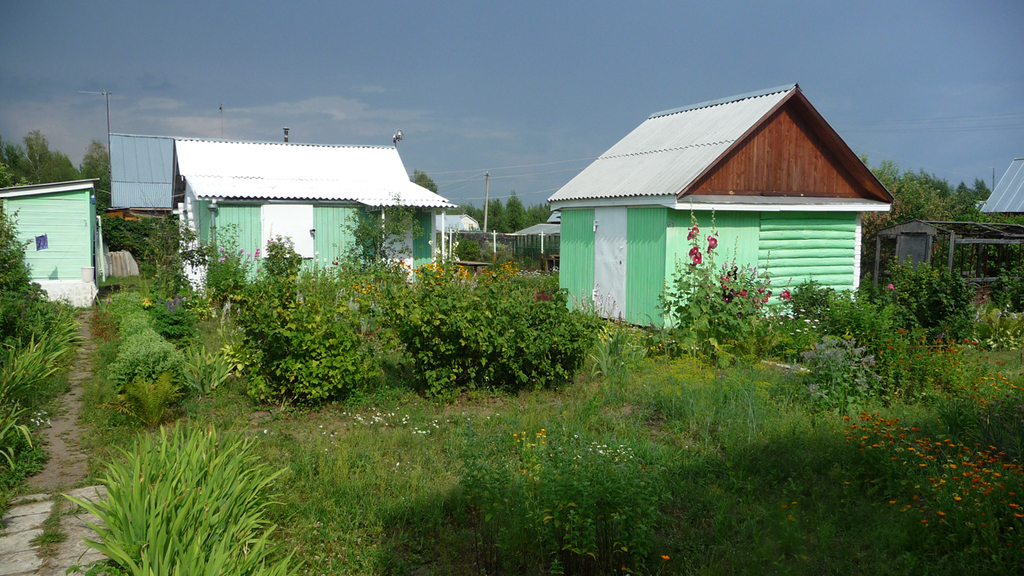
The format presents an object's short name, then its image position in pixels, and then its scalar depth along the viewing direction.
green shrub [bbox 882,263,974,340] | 9.38
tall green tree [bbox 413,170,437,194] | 69.16
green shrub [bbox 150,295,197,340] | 9.56
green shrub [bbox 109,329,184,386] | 6.77
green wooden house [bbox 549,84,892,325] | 11.64
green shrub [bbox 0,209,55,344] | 8.28
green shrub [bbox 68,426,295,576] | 3.29
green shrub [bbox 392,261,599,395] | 6.98
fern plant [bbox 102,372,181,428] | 6.26
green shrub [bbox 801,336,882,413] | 6.30
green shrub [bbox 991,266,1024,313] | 11.92
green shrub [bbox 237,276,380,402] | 6.70
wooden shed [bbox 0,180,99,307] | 14.32
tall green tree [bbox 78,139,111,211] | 58.29
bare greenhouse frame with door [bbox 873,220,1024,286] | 13.56
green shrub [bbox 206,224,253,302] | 11.90
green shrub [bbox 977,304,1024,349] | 9.80
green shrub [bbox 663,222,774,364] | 8.63
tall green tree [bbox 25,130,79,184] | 51.75
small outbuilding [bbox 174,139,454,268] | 15.05
